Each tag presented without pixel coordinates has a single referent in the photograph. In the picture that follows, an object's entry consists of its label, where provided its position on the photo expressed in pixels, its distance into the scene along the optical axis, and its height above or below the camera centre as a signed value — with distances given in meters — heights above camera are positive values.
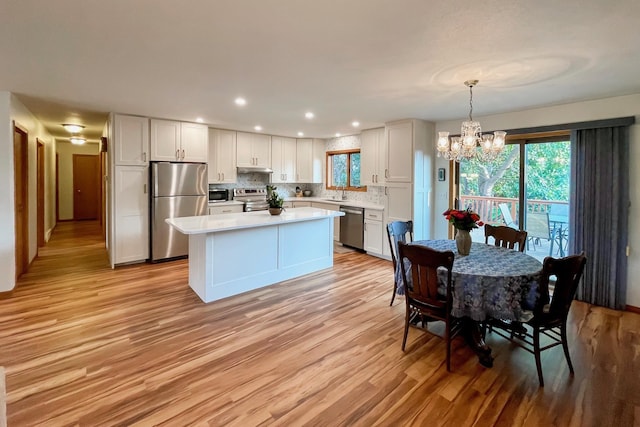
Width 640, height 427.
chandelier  3.01 +0.59
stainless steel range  6.20 +0.10
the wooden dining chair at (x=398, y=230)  3.39 -0.28
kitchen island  3.51 -0.57
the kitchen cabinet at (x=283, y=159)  6.77 +0.96
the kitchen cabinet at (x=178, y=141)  4.99 +1.01
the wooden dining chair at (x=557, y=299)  2.08 -0.66
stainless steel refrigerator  5.00 +0.05
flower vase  2.77 -0.33
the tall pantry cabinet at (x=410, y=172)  4.91 +0.51
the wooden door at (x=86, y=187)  9.38 +0.46
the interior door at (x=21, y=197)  4.04 +0.06
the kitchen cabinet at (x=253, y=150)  6.28 +1.09
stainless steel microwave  5.98 +0.15
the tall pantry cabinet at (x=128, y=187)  4.70 +0.23
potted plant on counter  4.19 -0.04
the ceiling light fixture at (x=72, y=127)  5.57 +1.33
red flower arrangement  2.73 -0.13
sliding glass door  4.10 +0.20
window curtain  3.46 -0.04
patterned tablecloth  2.25 -0.61
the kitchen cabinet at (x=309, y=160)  7.15 +1.00
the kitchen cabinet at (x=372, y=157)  5.59 +0.86
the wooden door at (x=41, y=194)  5.84 +0.15
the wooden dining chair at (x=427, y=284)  2.25 -0.61
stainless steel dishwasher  5.83 -0.44
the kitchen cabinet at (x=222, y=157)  5.92 +0.88
